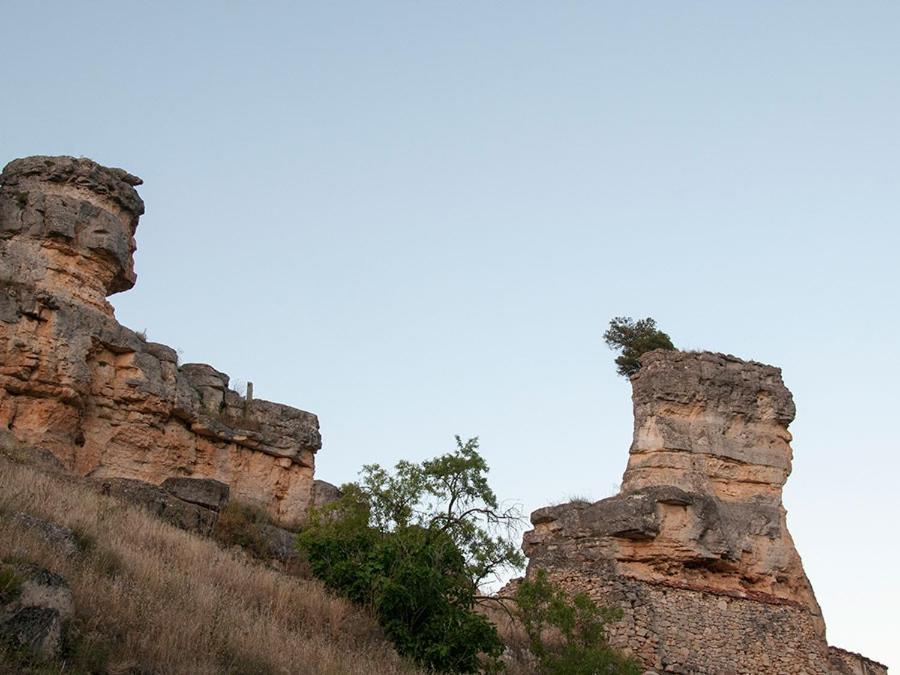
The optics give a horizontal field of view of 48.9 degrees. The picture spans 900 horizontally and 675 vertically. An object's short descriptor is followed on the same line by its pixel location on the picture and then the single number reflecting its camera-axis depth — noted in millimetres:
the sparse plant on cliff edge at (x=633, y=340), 28062
